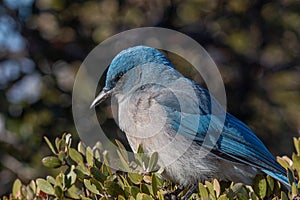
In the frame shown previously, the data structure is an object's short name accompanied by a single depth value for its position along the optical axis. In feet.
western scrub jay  24.48
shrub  19.93
